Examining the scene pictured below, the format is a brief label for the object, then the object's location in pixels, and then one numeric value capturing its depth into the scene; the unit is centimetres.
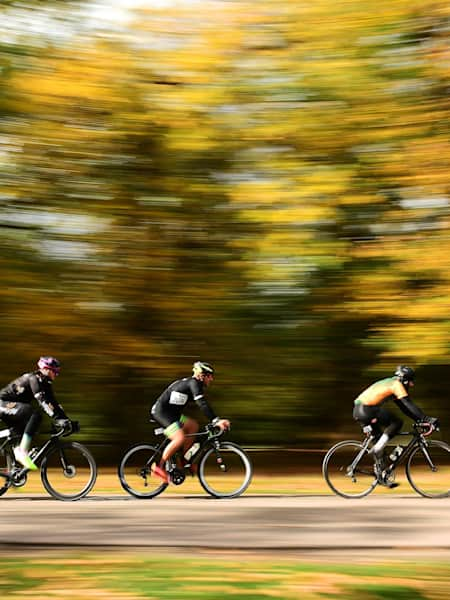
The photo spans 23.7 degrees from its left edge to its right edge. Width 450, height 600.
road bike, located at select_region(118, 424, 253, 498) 1229
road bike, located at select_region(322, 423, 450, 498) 1255
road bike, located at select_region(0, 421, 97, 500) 1191
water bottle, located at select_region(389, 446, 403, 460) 1265
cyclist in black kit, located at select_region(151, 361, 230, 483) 1213
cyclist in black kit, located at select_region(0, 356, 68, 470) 1177
